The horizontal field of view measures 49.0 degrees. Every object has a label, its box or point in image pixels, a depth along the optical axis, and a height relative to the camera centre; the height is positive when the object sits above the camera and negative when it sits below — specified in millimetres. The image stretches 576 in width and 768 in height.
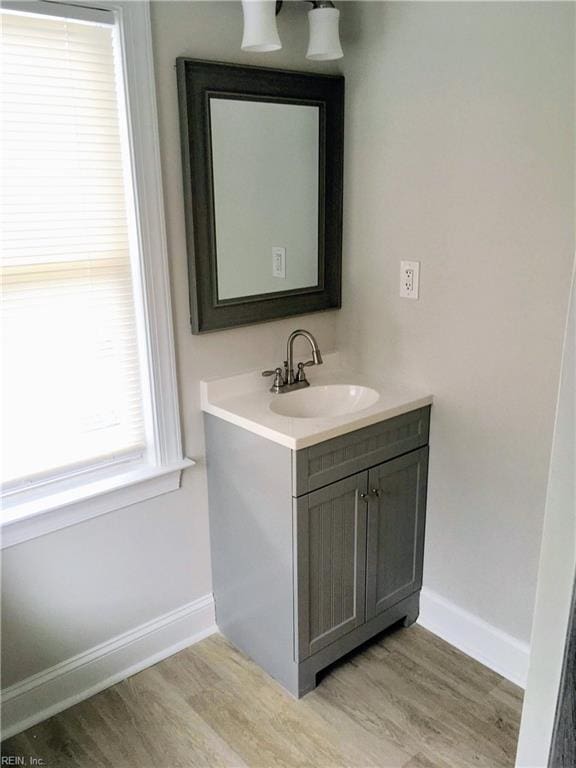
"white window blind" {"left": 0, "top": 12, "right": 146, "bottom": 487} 1637 -113
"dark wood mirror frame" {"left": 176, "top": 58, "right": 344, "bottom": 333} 1910 +87
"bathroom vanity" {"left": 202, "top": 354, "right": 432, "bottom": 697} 1919 -968
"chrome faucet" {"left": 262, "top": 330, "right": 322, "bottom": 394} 2207 -571
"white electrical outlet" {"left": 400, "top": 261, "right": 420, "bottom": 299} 2141 -241
